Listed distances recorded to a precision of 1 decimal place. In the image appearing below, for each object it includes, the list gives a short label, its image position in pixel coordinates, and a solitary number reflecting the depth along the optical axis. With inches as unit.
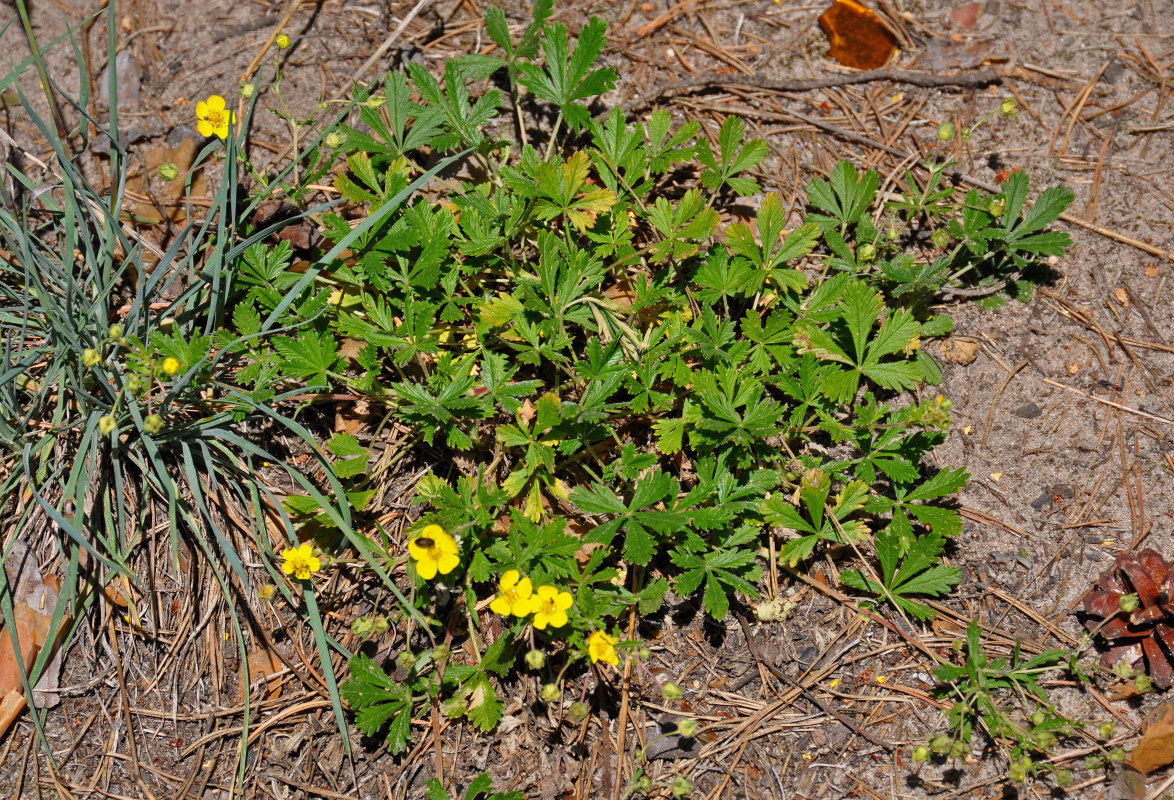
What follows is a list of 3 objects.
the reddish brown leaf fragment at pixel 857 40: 120.4
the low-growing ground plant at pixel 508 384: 90.7
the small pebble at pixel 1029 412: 106.6
